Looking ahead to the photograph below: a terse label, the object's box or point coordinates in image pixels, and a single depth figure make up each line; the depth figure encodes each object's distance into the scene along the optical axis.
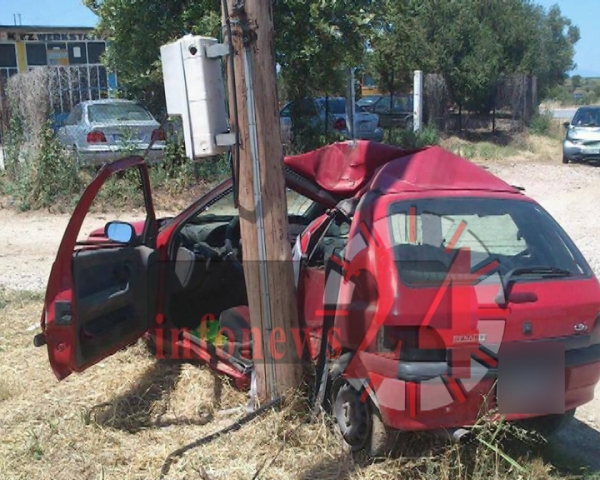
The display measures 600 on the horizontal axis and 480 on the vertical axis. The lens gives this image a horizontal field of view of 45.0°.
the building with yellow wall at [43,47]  24.83
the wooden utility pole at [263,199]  4.20
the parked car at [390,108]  22.28
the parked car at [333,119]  14.13
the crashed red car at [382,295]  3.64
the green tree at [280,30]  11.84
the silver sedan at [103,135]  12.21
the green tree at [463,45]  22.78
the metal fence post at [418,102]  19.98
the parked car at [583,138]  19.02
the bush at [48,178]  11.78
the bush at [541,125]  24.58
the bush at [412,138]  18.72
